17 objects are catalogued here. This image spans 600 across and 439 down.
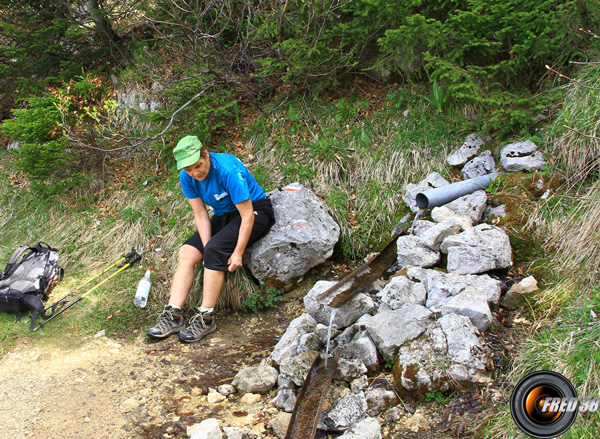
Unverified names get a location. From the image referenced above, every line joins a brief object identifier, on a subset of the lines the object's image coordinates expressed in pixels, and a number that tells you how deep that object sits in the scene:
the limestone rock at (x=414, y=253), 3.88
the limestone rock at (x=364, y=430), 2.52
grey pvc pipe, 4.39
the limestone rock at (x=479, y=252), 3.52
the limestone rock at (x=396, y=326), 3.08
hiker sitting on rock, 4.00
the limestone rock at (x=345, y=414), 2.76
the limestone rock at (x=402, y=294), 3.43
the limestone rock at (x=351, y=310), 3.65
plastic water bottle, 4.67
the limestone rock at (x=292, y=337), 3.47
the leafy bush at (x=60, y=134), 5.94
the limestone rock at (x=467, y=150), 4.81
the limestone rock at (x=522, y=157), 4.14
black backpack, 4.49
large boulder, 4.48
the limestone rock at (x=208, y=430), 2.66
